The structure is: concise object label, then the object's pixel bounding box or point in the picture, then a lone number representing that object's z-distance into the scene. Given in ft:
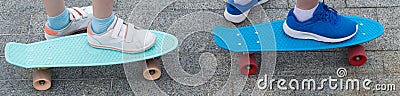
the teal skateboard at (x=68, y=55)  7.51
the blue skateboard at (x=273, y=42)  7.67
